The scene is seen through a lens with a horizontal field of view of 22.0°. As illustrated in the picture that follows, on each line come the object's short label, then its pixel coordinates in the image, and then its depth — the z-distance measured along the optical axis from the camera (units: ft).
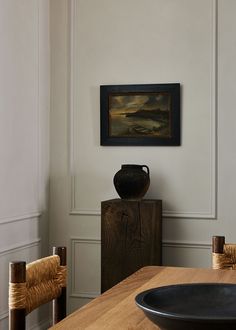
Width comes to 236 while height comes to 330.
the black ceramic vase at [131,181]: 14.29
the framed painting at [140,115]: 14.96
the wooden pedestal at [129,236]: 14.05
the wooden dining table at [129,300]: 5.49
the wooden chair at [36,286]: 6.32
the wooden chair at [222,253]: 8.71
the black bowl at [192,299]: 5.43
